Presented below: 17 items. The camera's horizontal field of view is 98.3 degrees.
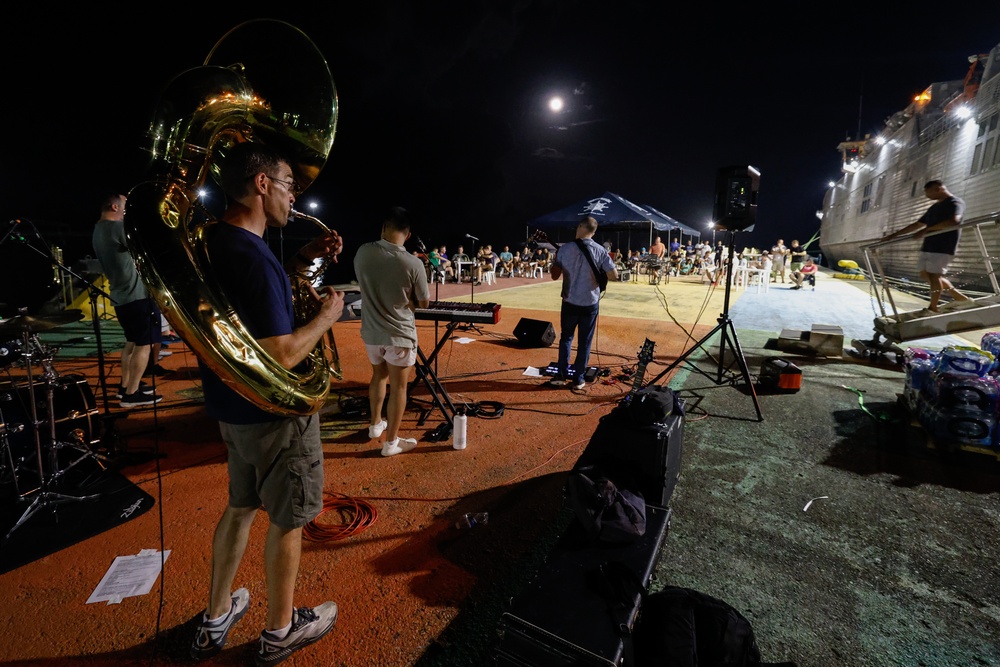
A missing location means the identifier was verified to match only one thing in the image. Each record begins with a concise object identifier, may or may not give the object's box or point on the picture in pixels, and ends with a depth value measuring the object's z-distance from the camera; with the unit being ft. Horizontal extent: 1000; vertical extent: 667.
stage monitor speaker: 25.39
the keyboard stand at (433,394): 13.69
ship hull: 46.50
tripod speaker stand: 14.84
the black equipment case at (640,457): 8.80
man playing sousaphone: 5.02
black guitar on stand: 14.84
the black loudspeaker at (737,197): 15.70
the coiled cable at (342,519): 8.95
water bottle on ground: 12.67
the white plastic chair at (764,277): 58.38
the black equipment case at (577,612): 5.08
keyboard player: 11.36
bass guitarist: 17.31
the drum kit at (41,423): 9.37
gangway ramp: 19.77
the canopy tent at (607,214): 52.75
